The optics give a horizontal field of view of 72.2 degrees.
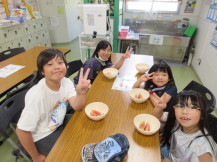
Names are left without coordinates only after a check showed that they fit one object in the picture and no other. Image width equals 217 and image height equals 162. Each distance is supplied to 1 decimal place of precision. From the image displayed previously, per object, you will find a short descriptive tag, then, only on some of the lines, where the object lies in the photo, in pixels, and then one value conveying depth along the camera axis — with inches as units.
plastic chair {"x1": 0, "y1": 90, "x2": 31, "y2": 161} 40.7
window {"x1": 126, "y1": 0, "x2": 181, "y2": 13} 155.6
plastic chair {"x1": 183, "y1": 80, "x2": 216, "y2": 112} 46.5
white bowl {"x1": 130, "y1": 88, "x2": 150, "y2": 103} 49.0
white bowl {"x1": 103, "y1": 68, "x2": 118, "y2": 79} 63.4
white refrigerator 181.6
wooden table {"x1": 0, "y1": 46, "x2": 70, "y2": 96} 61.7
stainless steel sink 151.1
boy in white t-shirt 38.5
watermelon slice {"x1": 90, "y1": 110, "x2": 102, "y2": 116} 42.7
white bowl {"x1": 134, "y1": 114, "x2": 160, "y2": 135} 39.1
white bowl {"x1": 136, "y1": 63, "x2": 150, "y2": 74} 69.7
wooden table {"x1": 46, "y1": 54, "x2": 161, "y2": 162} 33.1
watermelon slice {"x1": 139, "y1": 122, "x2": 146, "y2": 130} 39.2
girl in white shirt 35.7
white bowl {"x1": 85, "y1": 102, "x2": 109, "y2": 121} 42.8
